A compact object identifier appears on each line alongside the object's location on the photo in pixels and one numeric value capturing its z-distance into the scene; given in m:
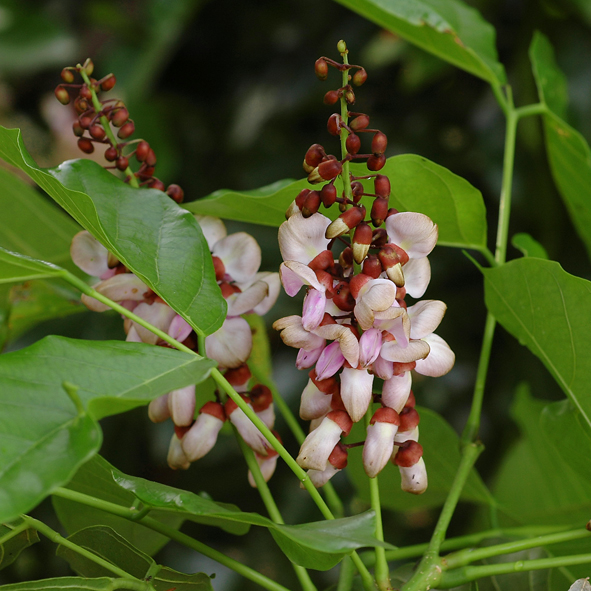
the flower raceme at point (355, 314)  0.56
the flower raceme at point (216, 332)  0.59
